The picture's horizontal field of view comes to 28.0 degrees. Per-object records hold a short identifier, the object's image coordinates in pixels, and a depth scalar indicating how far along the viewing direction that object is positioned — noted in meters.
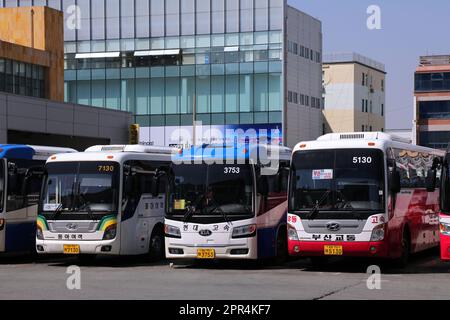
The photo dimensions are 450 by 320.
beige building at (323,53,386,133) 103.06
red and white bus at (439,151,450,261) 17.64
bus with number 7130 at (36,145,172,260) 20.72
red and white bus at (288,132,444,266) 18.42
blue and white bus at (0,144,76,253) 21.55
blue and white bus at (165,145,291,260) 19.58
